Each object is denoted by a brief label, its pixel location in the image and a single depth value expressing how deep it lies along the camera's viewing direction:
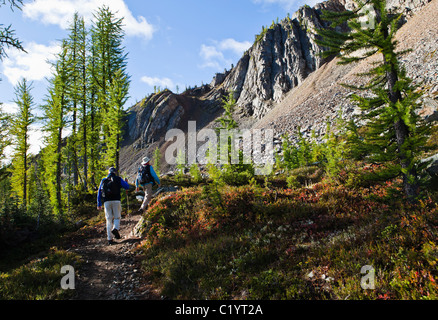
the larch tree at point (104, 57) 18.56
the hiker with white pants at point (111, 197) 7.95
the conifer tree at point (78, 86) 18.39
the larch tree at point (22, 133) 21.84
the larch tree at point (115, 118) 15.77
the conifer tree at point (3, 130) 15.01
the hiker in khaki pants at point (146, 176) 10.27
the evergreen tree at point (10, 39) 6.37
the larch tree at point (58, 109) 17.23
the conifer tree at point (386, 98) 5.63
